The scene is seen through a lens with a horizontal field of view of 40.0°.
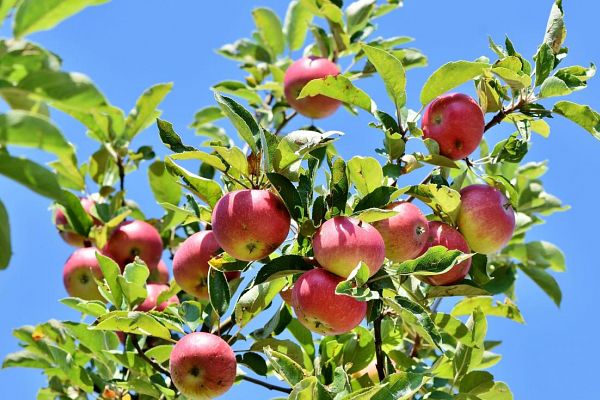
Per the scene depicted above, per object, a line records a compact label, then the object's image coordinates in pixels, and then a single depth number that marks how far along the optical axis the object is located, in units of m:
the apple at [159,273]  3.41
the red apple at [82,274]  3.19
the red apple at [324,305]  2.11
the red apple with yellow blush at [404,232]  2.29
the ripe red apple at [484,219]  2.55
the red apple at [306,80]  3.54
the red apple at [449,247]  2.44
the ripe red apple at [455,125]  2.49
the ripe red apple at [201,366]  2.26
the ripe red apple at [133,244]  3.24
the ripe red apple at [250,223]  2.15
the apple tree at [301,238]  2.11
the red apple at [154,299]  2.98
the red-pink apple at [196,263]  2.57
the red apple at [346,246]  2.08
